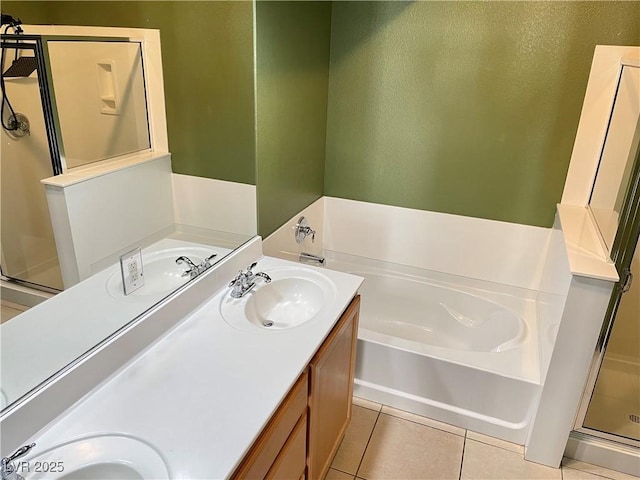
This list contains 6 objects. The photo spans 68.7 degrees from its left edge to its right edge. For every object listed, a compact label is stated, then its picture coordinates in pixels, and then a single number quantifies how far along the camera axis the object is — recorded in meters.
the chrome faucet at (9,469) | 0.90
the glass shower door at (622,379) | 2.03
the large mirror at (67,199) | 1.02
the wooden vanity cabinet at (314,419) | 1.17
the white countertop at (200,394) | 1.03
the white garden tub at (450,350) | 2.08
